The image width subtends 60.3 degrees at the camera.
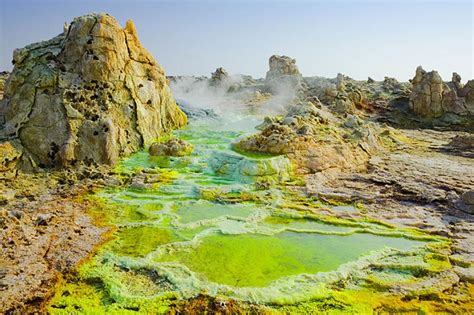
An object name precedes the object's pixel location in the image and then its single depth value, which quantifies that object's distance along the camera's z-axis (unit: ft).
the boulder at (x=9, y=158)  35.81
